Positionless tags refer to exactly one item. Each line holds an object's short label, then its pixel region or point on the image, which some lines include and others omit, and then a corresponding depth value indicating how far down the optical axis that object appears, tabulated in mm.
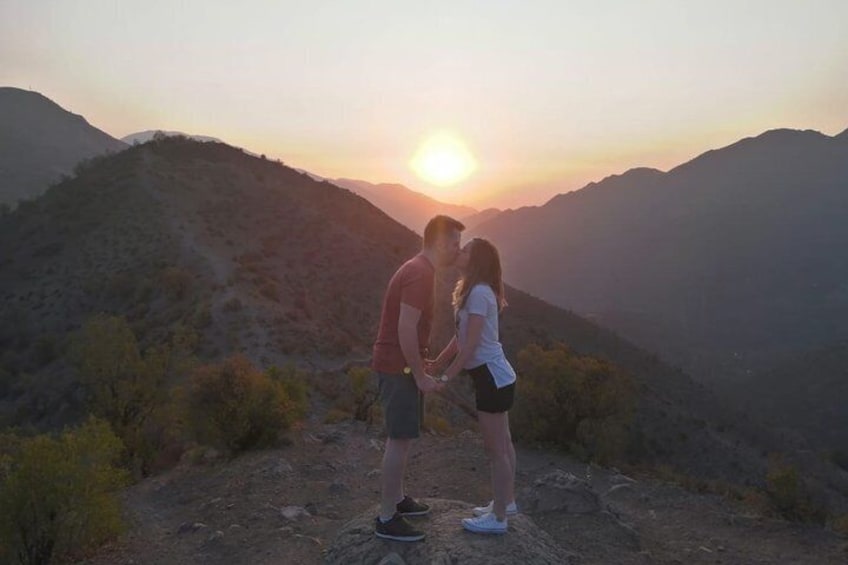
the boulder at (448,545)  4719
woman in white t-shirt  4488
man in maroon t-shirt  4348
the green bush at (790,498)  7812
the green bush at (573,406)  10523
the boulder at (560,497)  6914
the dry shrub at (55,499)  5684
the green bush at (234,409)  9180
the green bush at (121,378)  12297
